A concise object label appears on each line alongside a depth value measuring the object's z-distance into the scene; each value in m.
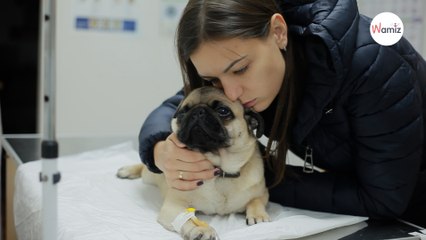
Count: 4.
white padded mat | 0.91
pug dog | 1.04
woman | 0.91
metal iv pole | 0.64
